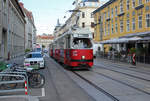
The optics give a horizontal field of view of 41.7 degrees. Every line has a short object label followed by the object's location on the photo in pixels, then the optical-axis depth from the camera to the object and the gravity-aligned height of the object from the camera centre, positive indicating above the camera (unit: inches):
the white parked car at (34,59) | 679.8 -32.2
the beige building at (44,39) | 6993.1 +389.6
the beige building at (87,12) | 2581.2 +493.5
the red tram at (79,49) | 597.6 +2.1
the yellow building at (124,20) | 1063.0 +197.4
